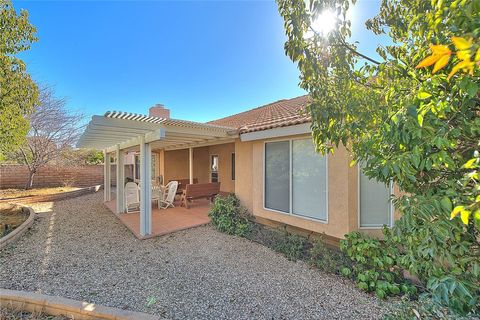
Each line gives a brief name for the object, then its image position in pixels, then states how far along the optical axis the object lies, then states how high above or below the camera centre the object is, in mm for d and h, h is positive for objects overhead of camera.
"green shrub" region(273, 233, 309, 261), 6113 -2395
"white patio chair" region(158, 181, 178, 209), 11828 -1697
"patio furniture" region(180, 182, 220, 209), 11195 -1441
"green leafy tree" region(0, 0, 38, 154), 6715 +2847
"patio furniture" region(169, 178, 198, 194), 13523 -1341
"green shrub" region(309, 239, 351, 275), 5176 -2351
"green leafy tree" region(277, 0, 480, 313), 1710 +458
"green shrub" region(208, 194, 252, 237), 8078 -2085
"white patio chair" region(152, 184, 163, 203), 11727 -1622
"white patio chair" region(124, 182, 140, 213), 10945 -1569
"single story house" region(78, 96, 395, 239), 5797 -340
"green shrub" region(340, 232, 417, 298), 4207 -2197
